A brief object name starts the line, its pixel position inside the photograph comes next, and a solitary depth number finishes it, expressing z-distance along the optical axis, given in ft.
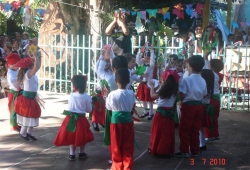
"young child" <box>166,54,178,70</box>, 25.09
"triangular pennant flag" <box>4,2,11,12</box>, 57.02
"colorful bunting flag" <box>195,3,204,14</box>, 44.34
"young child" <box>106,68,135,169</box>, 17.33
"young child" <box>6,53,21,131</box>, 23.45
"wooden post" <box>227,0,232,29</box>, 45.46
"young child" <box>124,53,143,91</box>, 20.77
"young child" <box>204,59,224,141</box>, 22.26
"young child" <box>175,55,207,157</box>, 19.35
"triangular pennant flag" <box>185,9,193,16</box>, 47.19
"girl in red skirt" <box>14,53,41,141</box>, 21.95
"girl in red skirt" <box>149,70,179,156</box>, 19.40
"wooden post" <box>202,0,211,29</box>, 38.68
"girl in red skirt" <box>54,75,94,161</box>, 18.99
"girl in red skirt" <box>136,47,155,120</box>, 28.09
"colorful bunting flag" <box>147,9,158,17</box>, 42.93
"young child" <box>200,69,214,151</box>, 20.84
